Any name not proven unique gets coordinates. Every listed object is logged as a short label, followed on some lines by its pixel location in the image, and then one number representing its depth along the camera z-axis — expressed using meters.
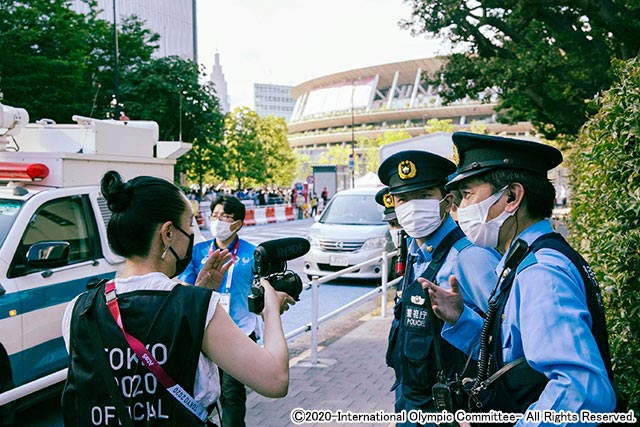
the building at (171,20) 62.94
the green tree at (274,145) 51.62
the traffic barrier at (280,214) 31.00
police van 4.30
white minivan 11.52
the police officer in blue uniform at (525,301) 1.52
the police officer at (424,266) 2.66
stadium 88.31
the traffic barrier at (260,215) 28.59
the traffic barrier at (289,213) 31.95
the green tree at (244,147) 43.31
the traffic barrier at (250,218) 27.09
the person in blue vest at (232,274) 3.73
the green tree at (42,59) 18.81
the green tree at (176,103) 24.89
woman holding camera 1.74
